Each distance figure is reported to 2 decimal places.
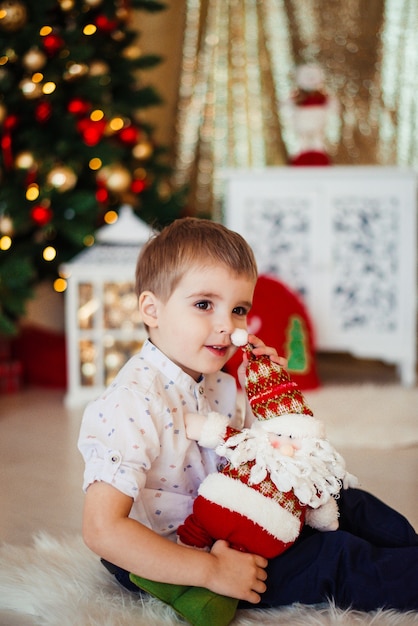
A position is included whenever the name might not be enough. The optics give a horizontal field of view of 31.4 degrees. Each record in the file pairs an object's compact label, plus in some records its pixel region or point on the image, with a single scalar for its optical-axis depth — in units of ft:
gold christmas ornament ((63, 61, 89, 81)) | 6.97
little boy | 2.75
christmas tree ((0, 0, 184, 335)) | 6.69
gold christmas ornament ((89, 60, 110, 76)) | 7.44
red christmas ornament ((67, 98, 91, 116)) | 7.19
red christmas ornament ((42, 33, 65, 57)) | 6.78
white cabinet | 7.68
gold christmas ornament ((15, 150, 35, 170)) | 6.82
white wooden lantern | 6.95
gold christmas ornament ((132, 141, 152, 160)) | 8.15
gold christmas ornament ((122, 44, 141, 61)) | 7.93
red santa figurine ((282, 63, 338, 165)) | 7.95
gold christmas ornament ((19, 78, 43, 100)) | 6.70
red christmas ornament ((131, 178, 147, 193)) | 8.07
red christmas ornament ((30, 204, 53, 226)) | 6.97
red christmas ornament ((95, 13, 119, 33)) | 7.51
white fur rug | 2.86
